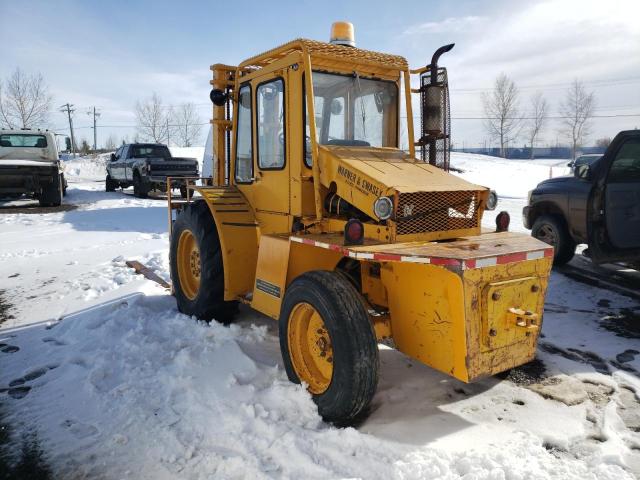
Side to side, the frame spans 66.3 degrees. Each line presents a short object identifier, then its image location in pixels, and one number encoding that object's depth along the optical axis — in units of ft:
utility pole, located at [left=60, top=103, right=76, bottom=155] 217.77
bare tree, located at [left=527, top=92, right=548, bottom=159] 168.76
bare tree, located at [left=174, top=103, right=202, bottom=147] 187.05
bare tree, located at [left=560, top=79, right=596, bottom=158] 151.84
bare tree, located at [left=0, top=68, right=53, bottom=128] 124.47
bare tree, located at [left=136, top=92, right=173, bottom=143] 165.58
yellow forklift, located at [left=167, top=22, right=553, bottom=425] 10.12
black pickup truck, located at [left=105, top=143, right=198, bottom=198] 54.90
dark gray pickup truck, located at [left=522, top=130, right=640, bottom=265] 19.60
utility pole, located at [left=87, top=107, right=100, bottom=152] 239.30
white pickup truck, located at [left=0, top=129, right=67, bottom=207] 45.11
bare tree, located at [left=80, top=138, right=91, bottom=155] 186.22
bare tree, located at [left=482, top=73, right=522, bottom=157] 150.62
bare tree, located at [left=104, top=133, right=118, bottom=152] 262.88
